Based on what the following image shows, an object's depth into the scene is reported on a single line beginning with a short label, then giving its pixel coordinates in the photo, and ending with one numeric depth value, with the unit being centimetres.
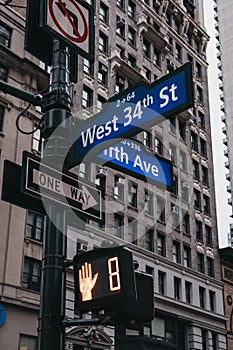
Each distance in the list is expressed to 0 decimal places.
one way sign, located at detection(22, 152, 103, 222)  545
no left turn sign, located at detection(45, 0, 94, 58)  608
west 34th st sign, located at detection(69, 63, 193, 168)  552
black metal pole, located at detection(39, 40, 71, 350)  505
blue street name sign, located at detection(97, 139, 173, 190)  617
